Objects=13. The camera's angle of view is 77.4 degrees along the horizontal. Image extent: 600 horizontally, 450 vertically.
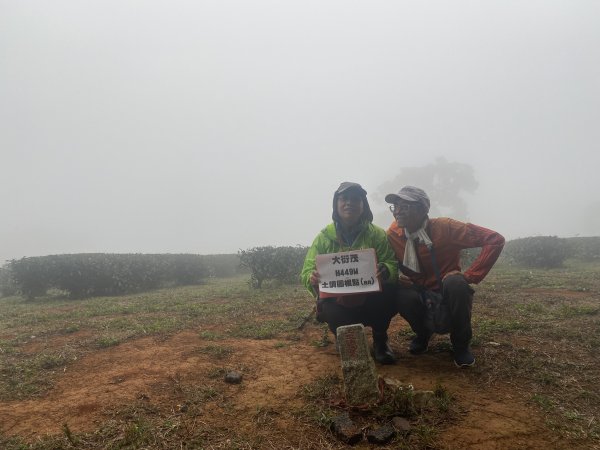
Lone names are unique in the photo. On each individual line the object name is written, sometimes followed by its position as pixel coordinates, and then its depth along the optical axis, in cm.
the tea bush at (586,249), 1565
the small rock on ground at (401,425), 230
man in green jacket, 356
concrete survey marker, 267
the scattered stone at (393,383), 277
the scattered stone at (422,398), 257
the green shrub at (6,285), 1268
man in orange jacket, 328
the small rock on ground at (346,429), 227
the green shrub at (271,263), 1118
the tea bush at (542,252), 1348
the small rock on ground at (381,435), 223
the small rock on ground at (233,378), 327
